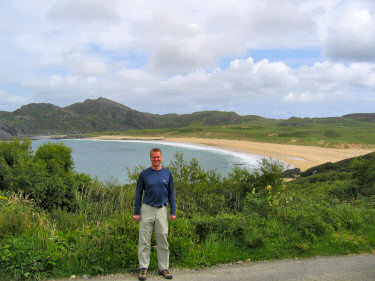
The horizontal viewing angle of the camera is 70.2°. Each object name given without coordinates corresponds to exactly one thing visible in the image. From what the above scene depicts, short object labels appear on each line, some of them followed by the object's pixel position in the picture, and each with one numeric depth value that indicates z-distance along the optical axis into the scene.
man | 4.41
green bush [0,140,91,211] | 11.27
